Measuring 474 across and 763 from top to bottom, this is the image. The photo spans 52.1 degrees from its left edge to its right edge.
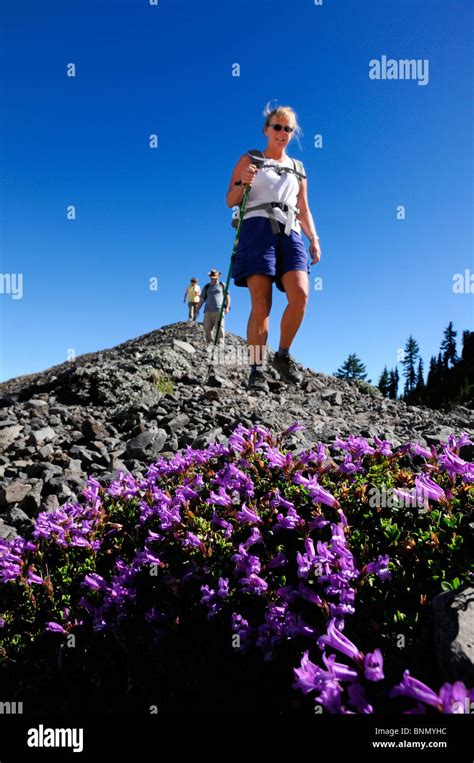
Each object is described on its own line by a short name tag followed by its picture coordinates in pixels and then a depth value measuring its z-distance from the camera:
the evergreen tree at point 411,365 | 69.44
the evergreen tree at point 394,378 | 71.38
